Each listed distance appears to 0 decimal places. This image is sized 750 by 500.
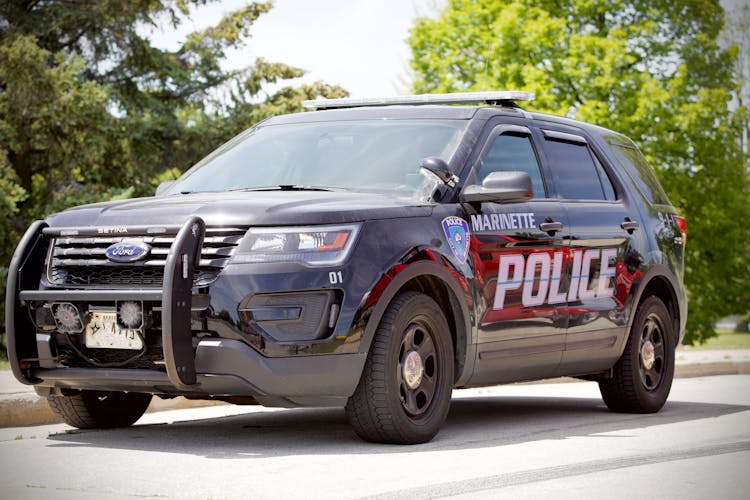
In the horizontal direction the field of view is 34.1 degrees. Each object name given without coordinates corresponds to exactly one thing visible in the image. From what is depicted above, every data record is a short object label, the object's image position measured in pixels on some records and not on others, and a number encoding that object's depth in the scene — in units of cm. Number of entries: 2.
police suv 611
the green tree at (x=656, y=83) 3325
